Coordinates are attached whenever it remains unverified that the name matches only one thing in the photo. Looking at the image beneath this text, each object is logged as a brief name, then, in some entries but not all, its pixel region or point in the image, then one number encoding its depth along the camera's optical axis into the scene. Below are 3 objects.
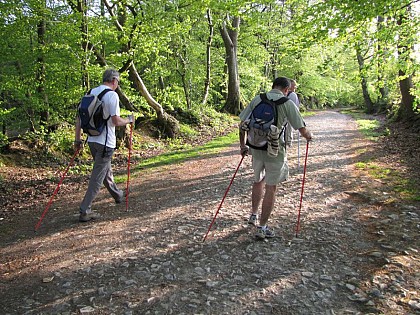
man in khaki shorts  4.77
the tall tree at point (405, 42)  9.16
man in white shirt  5.58
